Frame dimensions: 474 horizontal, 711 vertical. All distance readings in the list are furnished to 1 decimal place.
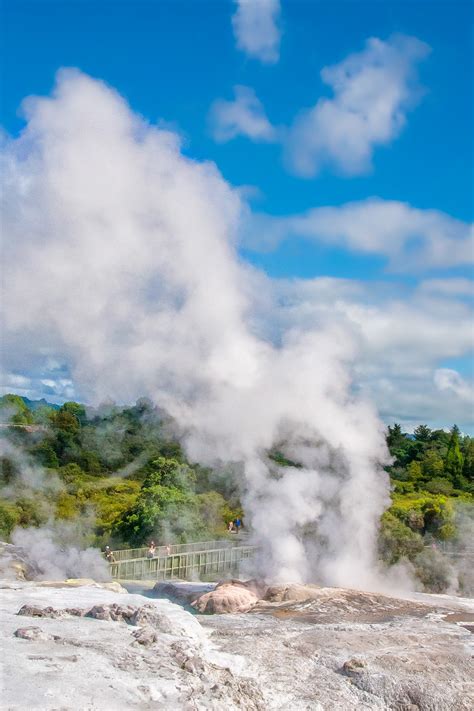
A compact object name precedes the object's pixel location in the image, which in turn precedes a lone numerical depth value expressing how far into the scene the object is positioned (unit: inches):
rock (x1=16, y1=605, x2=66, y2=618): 528.4
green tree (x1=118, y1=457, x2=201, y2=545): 1045.2
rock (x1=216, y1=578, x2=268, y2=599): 727.7
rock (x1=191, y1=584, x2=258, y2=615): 664.4
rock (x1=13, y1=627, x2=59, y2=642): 455.5
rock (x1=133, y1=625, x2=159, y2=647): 471.2
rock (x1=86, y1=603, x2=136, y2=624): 528.4
